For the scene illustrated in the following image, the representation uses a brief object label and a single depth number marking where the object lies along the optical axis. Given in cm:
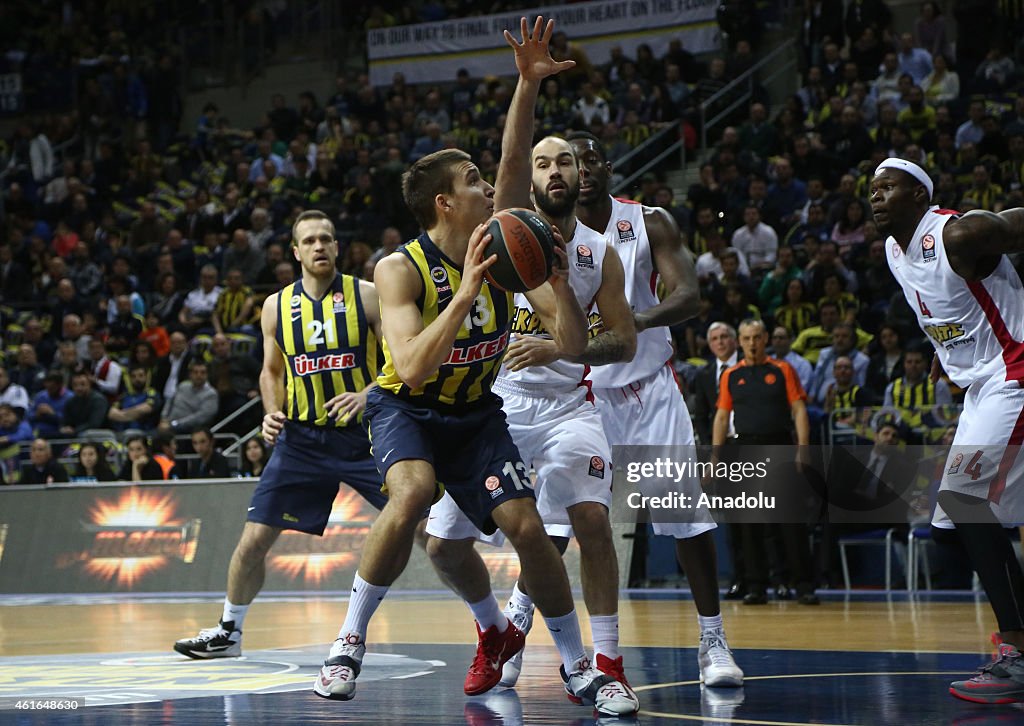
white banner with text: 1884
